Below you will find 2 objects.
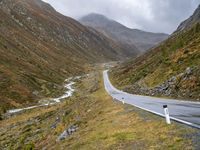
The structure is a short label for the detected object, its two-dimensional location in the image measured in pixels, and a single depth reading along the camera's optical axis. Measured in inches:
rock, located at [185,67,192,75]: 876.6
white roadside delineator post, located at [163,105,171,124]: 376.3
